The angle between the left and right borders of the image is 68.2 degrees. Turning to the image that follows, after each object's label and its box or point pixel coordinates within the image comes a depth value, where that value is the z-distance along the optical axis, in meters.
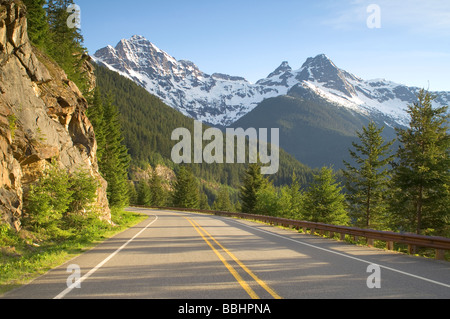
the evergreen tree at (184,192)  68.81
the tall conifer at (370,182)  28.59
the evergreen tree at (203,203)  89.06
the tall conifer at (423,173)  20.30
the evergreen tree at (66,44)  32.67
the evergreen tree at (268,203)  43.66
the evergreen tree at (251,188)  49.59
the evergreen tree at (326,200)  31.17
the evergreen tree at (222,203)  85.41
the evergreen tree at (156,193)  90.88
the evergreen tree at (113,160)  36.72
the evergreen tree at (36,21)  24.73
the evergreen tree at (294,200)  44.84
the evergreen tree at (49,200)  14.09
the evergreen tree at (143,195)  83.32
